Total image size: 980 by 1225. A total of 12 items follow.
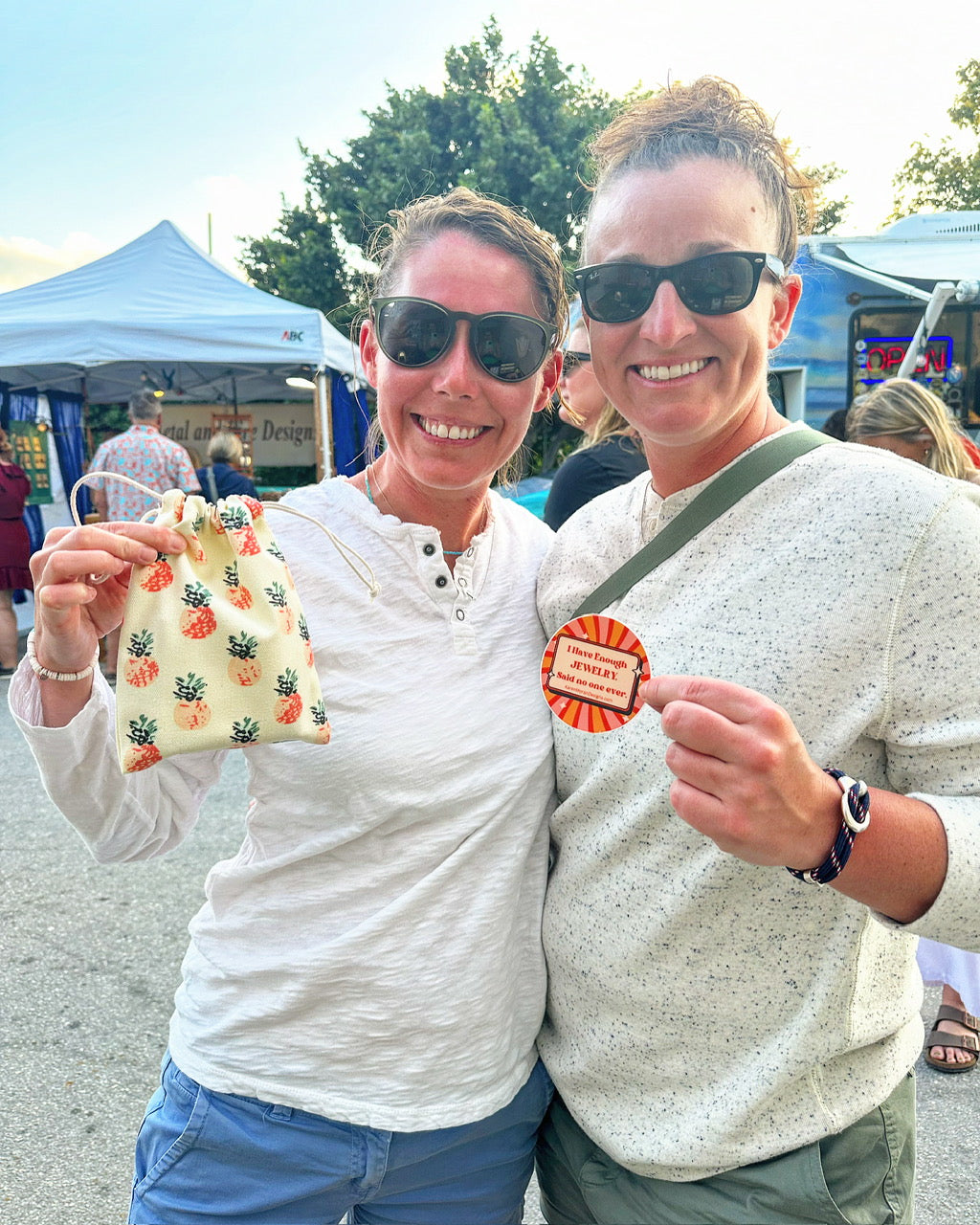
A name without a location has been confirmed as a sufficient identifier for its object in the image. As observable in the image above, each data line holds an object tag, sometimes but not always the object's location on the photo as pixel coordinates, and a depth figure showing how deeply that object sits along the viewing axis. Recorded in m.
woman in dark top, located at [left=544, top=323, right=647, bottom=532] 3.05
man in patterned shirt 7.27
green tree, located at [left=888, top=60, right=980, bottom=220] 19.11
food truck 6.57
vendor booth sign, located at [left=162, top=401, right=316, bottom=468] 13.49
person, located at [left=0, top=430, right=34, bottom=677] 7.67
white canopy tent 7.98
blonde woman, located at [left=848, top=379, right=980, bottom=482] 3.62
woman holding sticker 1.05
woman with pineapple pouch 1.36
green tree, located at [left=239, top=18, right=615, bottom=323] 17.84
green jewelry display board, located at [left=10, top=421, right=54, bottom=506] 9.98
